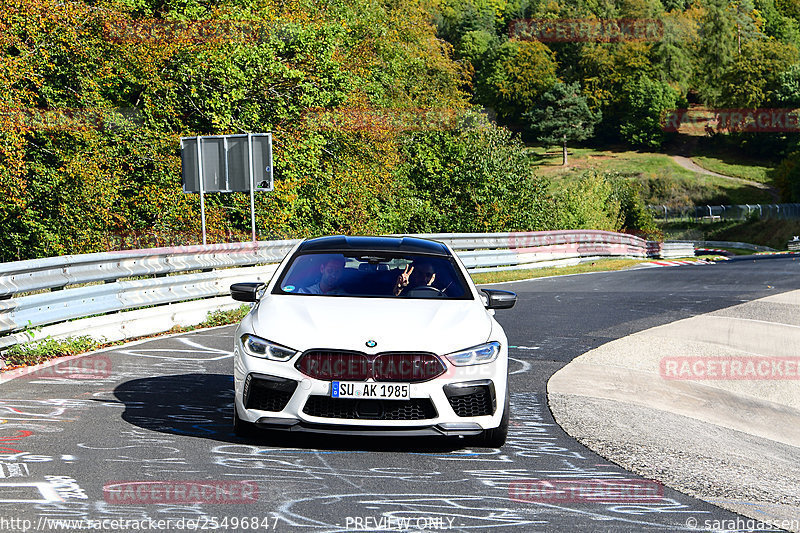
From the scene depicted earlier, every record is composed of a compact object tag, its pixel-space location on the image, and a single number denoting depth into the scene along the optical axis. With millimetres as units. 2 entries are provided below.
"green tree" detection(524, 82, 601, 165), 138250
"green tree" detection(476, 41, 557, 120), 147250
